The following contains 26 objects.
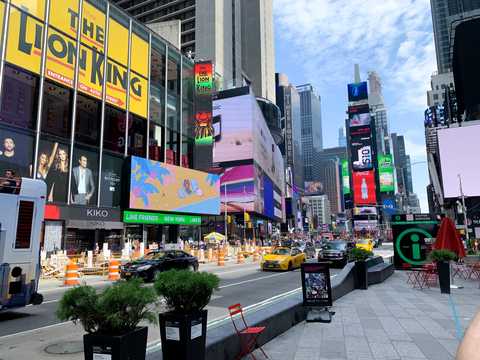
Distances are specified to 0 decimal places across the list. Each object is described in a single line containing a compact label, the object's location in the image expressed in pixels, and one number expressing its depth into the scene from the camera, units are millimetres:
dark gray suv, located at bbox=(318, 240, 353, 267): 26625
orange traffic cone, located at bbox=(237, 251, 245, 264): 33331
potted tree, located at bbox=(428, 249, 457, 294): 13953
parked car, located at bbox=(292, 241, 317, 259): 38469
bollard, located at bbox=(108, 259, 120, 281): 18984
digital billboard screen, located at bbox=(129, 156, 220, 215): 39281
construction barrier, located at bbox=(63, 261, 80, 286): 17656
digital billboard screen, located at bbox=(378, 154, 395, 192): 193500
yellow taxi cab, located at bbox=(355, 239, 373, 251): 38262
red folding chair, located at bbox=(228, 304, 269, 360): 6240
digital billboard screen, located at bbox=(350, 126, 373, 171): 167850
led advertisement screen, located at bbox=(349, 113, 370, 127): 175750
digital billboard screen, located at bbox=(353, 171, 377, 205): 164250
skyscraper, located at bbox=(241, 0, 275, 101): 142638
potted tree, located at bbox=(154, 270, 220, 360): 4777
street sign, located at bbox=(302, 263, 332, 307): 9516
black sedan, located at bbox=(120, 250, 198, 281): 17547
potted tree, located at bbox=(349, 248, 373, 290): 14828
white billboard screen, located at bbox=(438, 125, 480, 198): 53438
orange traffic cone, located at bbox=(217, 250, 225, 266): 30147
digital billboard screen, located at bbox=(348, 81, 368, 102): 186250
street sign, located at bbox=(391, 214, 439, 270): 20812
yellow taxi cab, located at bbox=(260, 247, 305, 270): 23484
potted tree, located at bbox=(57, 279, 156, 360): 3867
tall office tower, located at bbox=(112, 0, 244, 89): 97625
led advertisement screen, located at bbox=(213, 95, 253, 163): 95500
